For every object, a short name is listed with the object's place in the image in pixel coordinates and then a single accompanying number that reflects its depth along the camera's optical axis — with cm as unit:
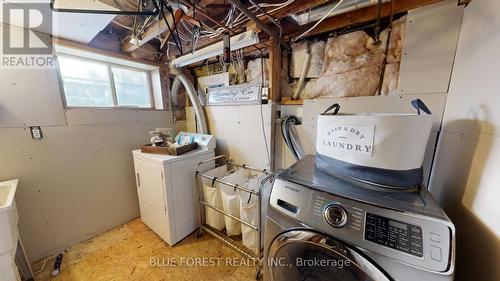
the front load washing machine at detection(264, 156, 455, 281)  52
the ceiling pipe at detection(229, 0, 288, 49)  98
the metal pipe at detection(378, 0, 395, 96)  124
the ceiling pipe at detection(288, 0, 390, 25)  107
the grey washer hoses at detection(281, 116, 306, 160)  166
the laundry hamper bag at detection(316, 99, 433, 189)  68
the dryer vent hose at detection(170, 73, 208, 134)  215
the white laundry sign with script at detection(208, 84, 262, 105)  180
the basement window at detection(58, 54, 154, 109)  167
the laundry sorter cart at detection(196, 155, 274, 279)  139
